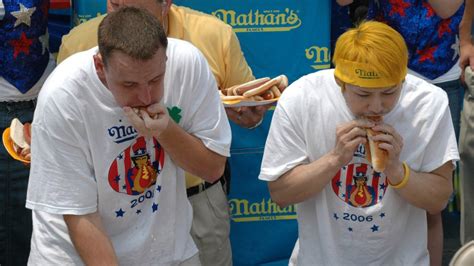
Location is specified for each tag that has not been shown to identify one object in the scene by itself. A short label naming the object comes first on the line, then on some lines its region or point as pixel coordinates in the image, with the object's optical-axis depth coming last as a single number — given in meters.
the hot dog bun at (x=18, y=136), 8.70
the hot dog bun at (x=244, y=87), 8.82
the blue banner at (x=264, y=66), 10.49
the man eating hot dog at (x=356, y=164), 7.71
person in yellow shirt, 9.06
